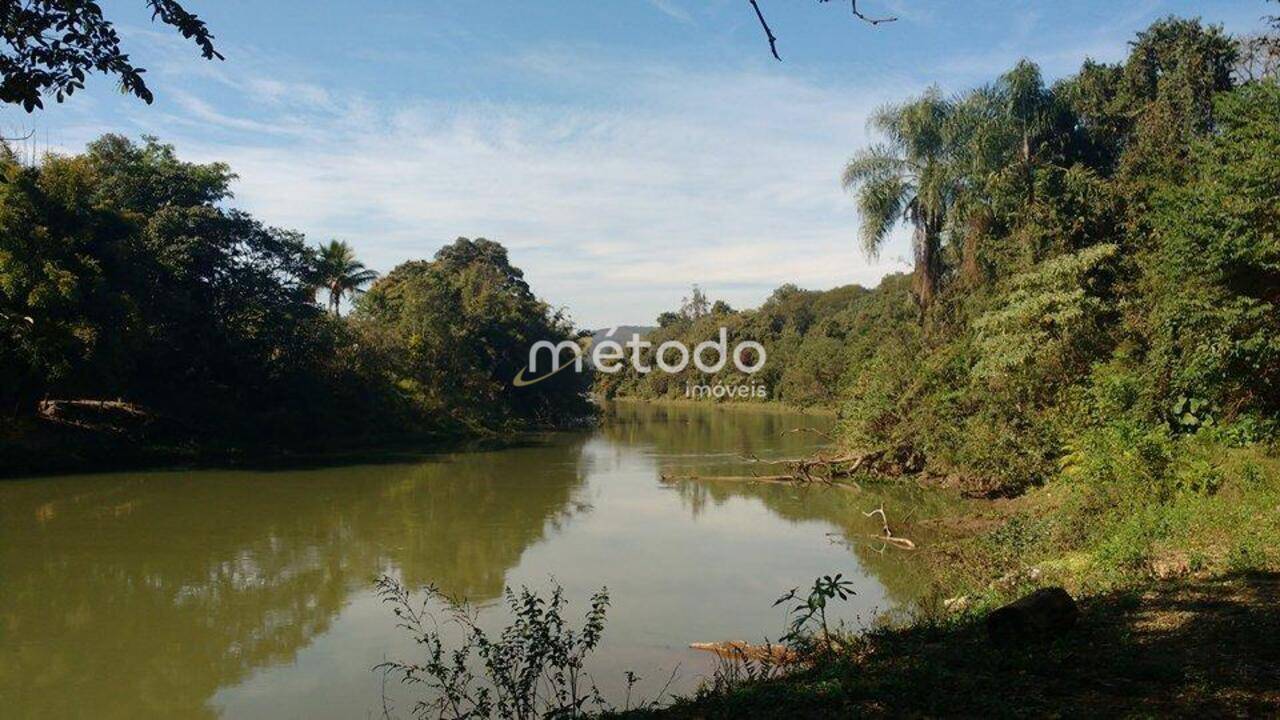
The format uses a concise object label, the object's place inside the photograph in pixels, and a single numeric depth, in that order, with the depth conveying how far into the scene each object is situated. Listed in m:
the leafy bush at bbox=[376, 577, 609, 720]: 4.75
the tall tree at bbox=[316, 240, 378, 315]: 36.22
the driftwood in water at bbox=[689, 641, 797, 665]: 6.33
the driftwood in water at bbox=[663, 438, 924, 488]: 17.75
